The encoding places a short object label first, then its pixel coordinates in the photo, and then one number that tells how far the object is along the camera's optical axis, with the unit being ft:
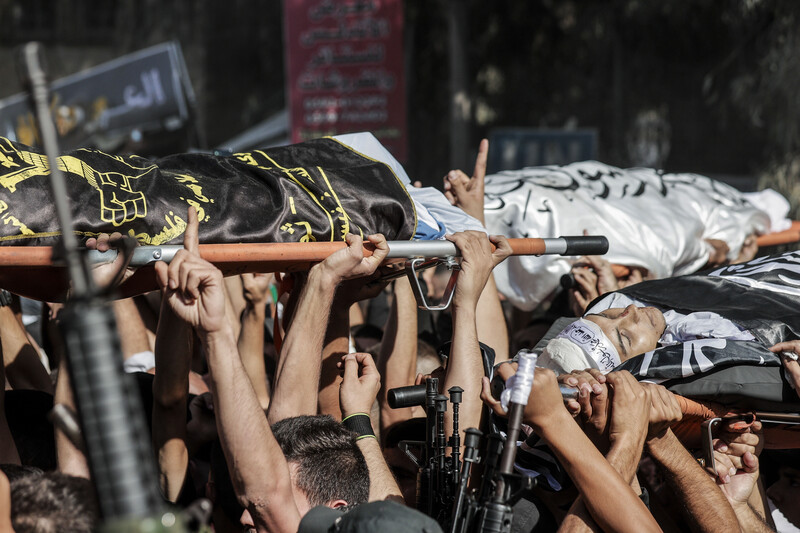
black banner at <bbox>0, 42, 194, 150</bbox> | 31.76
